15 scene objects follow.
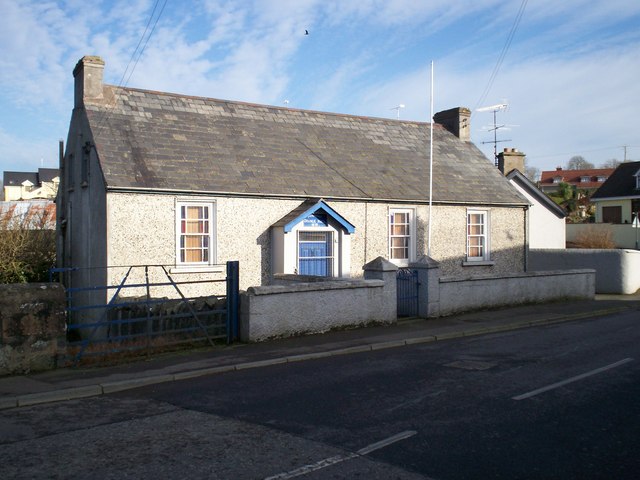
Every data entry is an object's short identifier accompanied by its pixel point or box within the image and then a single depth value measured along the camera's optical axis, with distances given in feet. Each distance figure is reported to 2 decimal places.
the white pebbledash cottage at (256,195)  54.70
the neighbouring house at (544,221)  113.29
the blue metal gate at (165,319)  37.93
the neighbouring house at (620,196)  179.83
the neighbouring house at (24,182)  290.76
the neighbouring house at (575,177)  342.23
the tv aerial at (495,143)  144.97
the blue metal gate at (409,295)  54.49
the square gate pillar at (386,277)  49.66
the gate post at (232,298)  41.70
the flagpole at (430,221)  65.31
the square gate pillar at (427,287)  53.56
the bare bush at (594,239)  122.93
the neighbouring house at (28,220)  73.51
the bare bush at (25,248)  69.97
